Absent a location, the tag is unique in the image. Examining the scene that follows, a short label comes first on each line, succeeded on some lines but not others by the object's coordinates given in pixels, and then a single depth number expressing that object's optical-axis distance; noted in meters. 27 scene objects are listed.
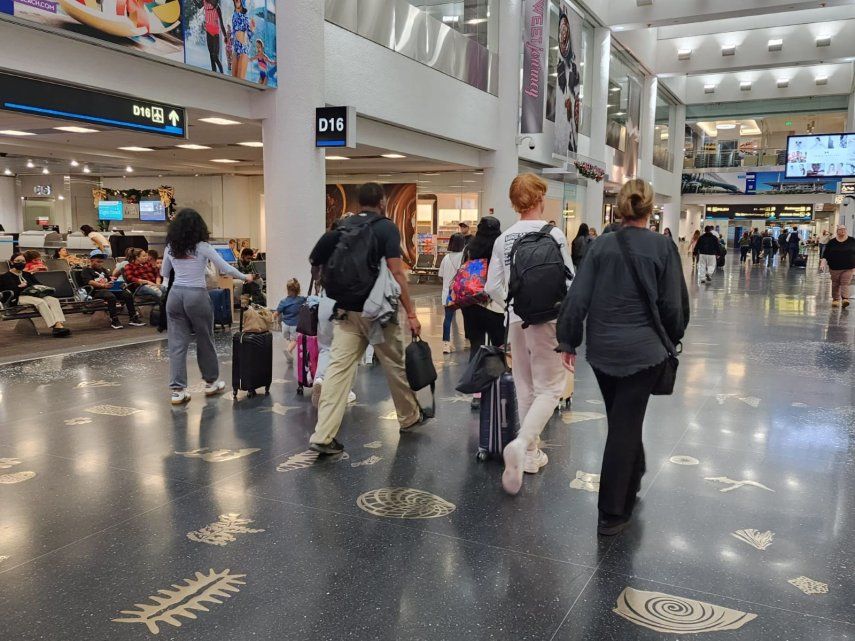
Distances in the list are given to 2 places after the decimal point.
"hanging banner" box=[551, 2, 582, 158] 21.17
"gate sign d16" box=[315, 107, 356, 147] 11.22
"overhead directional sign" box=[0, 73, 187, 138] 8.03
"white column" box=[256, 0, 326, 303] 11.16
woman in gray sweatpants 6.19
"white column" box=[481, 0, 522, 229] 18.22
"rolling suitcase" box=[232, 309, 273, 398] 6.61
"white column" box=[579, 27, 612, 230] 25.11
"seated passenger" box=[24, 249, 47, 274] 11.43
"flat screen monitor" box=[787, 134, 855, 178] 26.77
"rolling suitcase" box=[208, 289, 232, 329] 11.05
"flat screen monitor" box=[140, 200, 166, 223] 26.33
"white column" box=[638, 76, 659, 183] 32.97
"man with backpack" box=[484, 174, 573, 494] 4.15
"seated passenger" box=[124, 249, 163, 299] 11.72
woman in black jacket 3.51
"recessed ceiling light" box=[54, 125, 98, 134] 12.68
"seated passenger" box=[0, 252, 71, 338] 10.29
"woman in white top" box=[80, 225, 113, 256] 15.96
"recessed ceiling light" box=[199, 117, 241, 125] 12.16
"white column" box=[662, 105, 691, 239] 40.22
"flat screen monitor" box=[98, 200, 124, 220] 27.42
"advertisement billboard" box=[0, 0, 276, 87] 8.02
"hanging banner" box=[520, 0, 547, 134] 18.58
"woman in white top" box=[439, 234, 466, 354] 9.02
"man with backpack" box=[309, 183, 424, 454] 4.76
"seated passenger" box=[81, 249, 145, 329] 11.55
